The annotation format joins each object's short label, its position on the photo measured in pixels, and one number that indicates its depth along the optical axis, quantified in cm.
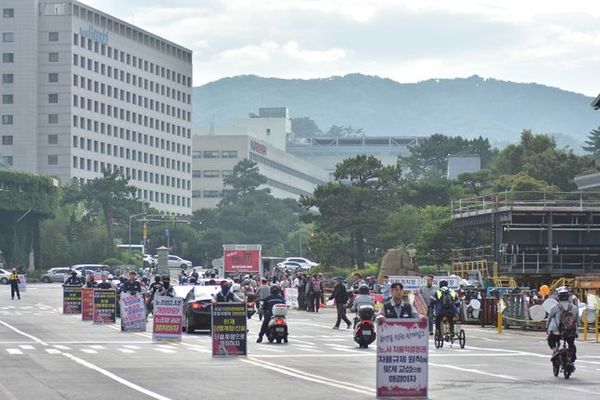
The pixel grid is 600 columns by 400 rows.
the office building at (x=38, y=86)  19712
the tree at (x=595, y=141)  18662
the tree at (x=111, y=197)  16212
